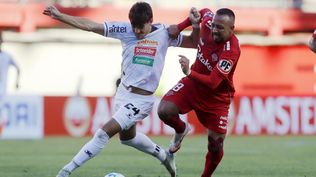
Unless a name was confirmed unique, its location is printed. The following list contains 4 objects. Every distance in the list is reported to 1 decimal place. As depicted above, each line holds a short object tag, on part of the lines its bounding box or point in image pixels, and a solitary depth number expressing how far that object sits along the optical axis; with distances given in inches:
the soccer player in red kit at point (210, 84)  780.0
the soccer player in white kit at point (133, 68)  767.7
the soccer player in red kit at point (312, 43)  755.4
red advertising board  1756.9
